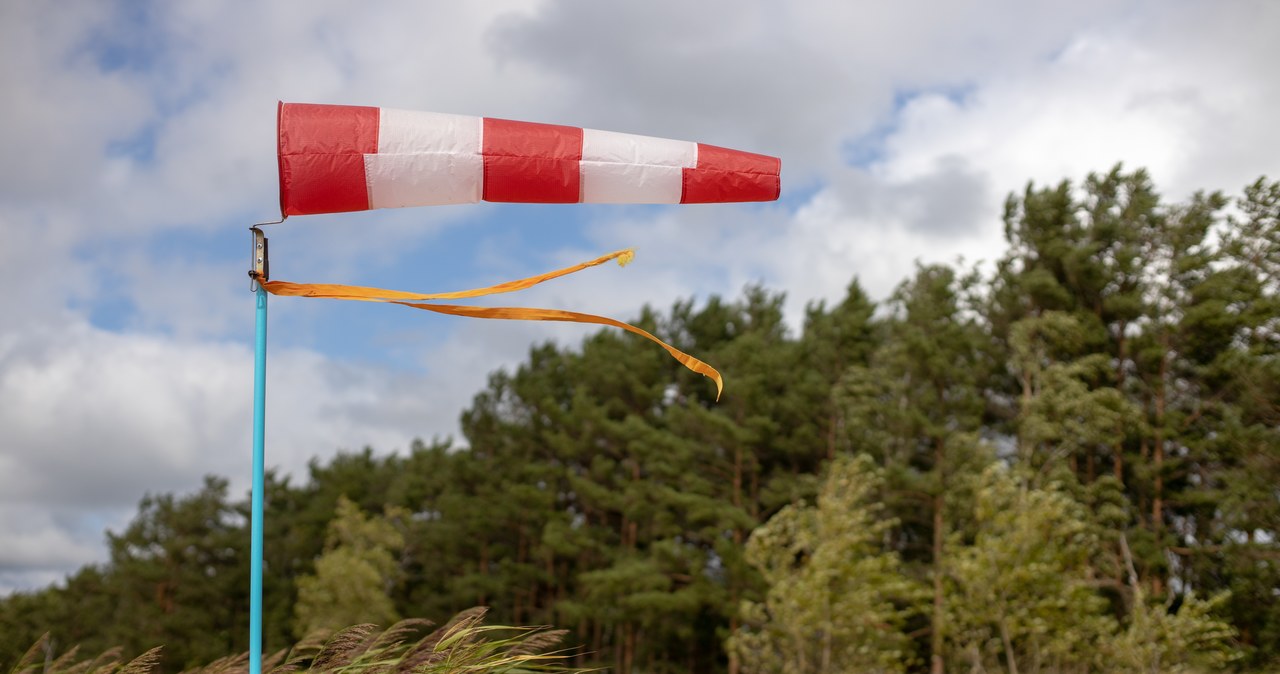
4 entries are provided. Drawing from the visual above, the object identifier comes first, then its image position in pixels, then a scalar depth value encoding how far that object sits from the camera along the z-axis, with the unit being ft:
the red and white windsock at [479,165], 16.28
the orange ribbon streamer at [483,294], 16.40
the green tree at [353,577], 133.28
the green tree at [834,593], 81.46
